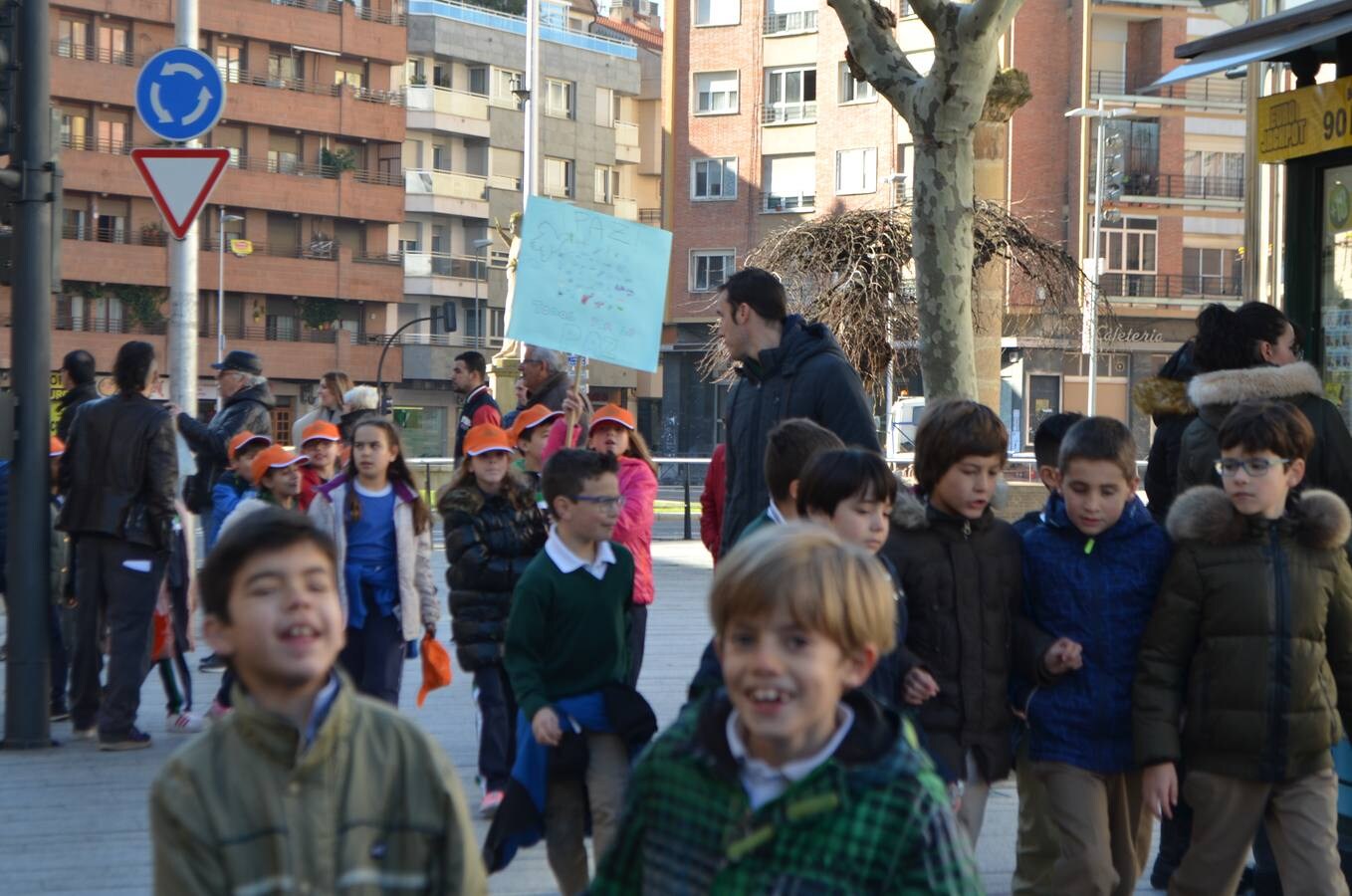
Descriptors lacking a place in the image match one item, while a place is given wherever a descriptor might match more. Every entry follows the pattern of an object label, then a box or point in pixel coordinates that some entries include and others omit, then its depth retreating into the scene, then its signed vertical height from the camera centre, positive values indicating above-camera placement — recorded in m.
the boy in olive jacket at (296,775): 2.95 -0.55
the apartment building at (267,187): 67.00 +9.23
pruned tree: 9.47 +1.56
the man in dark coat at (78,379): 11.02 +0.31
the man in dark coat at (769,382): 6.64 +0.20
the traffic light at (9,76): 9.27 +1.76
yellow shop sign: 7.40 +1.32
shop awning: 7.22 +1.65
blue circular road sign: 12.10 +2.18
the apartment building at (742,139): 61.47 +9.98
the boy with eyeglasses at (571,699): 5.34 -0.75
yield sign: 11.23 +1.55
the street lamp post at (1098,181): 49.12 +7.30
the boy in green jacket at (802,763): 2.78 -0.49
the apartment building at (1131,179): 57.59 +8.27
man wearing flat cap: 11.54 +0.10
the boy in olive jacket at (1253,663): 5.09 -0.60
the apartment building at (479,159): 75.50 +11.46
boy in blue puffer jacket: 5.18 -0.51
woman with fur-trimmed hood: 6.14 +0.19
